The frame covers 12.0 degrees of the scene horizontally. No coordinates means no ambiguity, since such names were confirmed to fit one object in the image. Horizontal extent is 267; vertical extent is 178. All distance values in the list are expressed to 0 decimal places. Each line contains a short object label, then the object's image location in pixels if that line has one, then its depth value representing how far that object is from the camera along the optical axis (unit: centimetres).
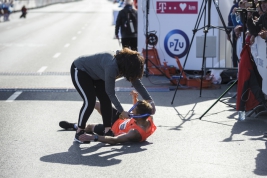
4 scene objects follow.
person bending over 1453
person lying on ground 1542
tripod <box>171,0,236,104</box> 2203
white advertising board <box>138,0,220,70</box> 2975
